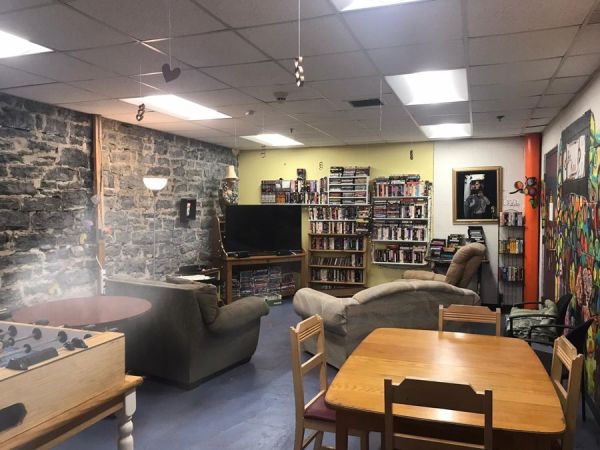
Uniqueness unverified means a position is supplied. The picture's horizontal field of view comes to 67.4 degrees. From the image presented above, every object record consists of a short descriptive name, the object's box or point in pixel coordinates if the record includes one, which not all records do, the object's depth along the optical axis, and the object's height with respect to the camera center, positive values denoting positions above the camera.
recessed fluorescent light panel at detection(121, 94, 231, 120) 4.54 +1.21
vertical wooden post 5.13 +0.40
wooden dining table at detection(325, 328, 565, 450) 1.57 -0.72
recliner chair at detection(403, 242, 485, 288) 5.18 -0.57
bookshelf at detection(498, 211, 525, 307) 6.52 -0.63
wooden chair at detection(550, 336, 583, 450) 1.71 -0.70
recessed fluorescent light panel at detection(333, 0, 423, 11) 2.35 +1.13
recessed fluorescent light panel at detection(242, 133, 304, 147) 6.78 +1.23
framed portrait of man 6.86 +0.33
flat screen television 7.10 -0.18
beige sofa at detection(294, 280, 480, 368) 3.86 -0.82
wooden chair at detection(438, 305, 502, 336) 2.95 -0.66
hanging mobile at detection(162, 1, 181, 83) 2.49 +0.80
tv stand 6.78 -0.67
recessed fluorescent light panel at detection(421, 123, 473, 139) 5.87 +1.19
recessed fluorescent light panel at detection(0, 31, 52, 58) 3.04 +1.19
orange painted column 6.30 -0.22
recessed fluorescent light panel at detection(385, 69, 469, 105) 3.78 +1.19
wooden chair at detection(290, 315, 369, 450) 2.21 -0.98
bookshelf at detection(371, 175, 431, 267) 7.18 -0.06
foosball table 1.38 -0.57
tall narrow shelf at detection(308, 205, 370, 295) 7.51 -0.50
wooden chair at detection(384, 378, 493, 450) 1.55 -0.65
